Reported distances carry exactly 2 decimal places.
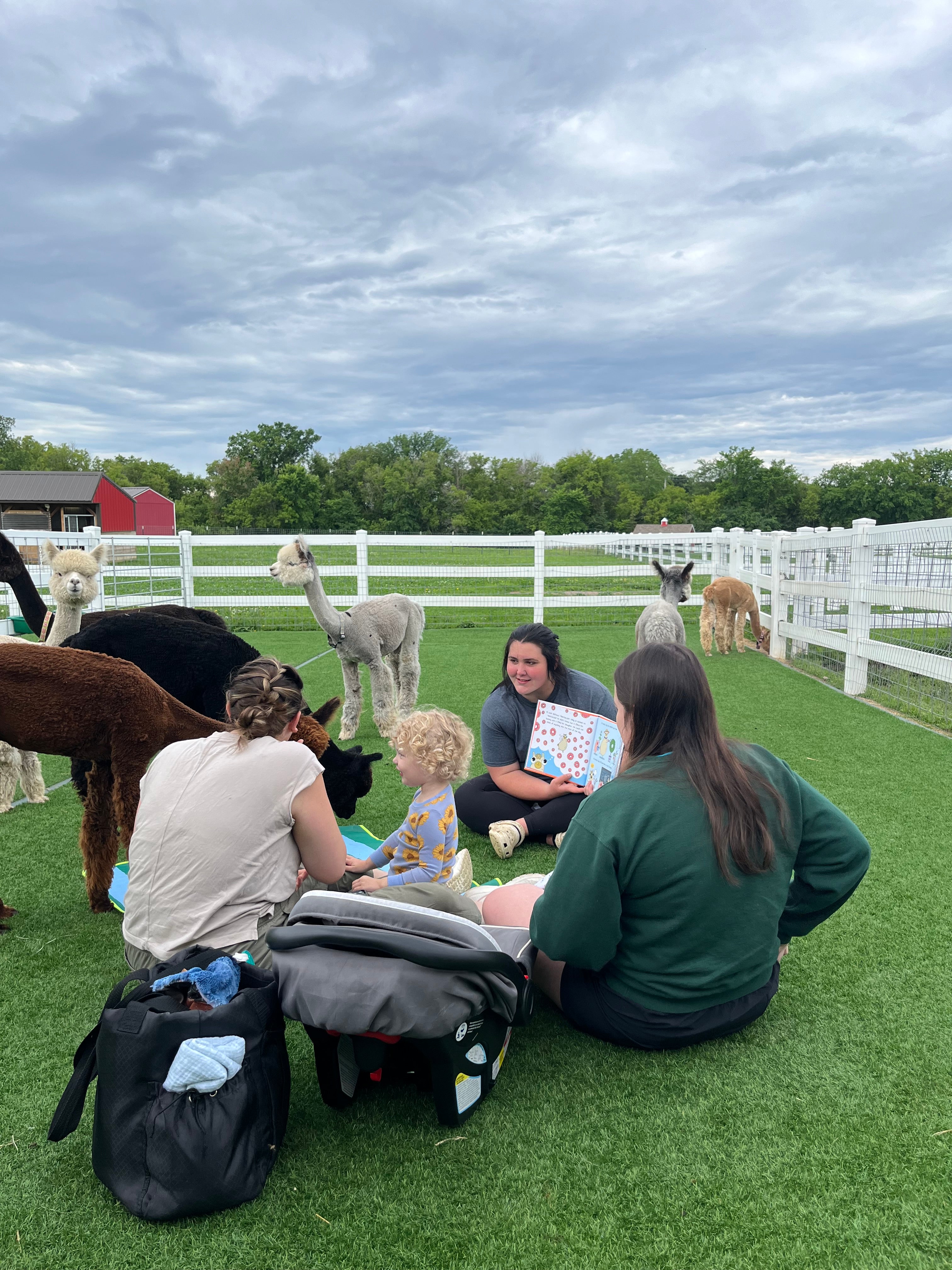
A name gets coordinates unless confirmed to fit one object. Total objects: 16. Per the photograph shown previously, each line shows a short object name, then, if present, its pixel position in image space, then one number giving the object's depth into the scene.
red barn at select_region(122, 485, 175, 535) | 63.09
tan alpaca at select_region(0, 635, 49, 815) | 4.92
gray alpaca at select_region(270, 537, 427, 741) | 6.73
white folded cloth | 1.81
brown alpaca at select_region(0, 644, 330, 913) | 3.32
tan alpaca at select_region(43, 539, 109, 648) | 5.66
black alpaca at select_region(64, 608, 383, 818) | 4.60
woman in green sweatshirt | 2.06
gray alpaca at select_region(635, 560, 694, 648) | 7.19
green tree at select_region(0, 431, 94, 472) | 79.94
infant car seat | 1.90
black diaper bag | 1.82
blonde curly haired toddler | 3.15
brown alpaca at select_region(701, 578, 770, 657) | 11.31
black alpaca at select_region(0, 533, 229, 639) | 5.25
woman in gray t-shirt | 4.19
